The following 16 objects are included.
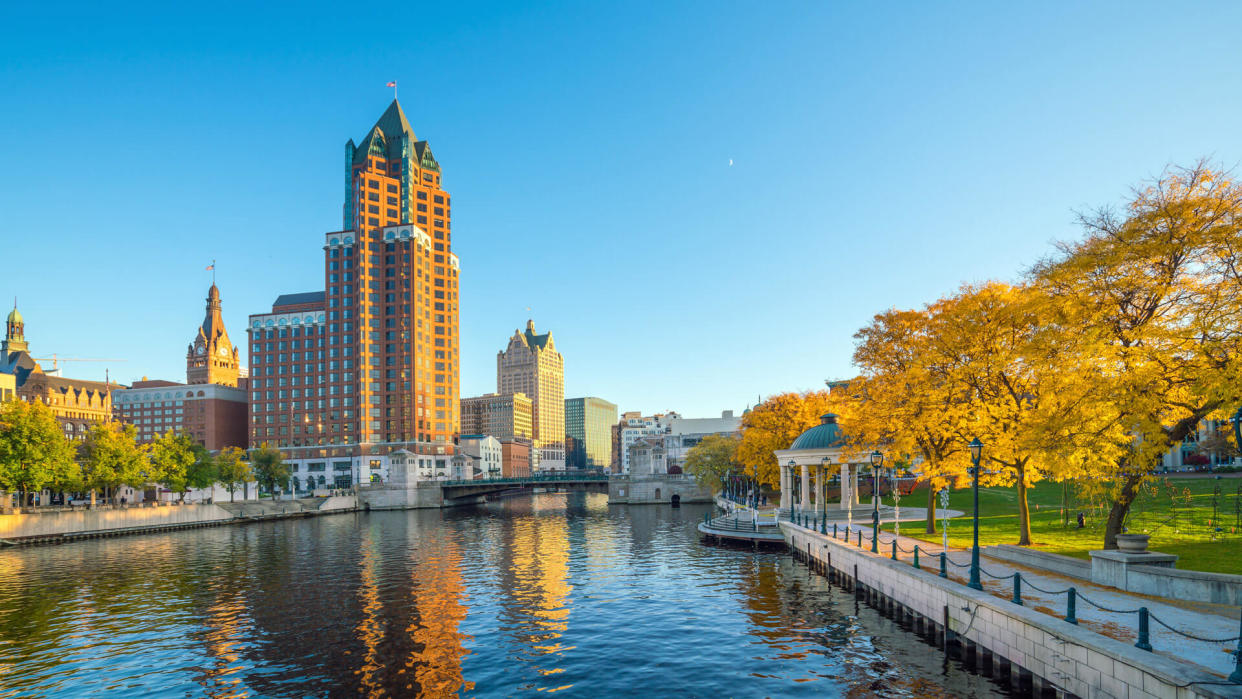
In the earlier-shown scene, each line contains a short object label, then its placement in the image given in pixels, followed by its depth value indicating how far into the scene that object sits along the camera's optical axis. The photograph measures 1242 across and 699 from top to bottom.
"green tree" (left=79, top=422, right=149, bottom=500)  90.19
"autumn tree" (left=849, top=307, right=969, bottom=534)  40.91
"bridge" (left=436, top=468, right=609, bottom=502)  139.38
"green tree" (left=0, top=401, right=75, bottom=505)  79.31
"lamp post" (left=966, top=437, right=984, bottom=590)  25.17
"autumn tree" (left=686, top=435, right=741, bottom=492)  112.25
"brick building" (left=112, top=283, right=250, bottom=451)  196.25
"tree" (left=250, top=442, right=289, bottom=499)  134.12
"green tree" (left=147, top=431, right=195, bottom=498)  99.69
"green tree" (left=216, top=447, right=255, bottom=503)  116.12
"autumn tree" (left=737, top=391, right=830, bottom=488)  80.25
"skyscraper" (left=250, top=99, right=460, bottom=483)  162.75
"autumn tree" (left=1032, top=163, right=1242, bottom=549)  25.30
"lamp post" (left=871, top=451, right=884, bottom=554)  37.37
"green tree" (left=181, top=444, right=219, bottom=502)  106.69
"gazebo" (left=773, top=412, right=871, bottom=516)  58.47
